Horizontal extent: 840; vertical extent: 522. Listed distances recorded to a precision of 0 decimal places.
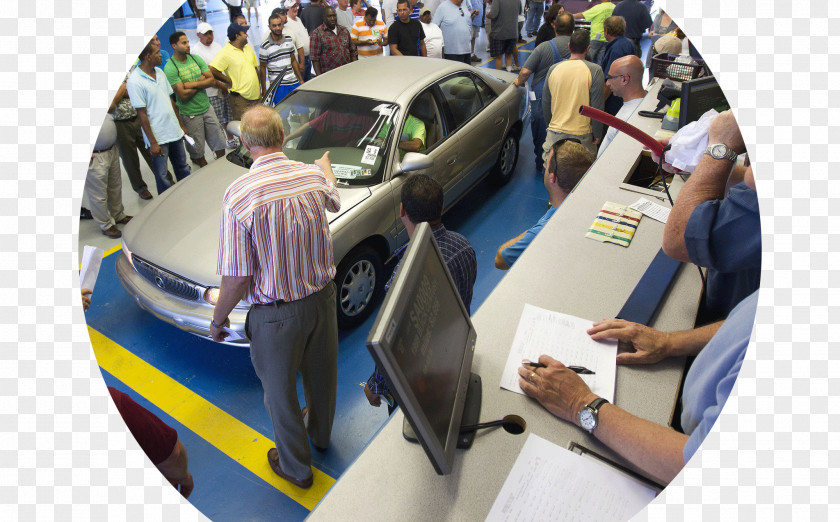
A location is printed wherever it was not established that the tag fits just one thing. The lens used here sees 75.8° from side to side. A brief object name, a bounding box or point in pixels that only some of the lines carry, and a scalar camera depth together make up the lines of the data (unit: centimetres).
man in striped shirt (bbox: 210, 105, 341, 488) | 239
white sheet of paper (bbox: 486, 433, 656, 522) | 157
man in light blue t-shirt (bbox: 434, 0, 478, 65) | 870
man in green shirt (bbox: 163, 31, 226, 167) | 591
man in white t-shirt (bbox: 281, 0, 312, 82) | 793
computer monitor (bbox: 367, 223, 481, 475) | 134
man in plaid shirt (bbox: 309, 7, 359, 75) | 751
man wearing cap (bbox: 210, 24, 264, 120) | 635
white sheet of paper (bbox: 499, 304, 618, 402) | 199
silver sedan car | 362
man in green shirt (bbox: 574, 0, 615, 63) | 759
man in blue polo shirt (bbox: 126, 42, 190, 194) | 517
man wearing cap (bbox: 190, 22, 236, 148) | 657
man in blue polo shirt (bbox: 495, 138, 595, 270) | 340
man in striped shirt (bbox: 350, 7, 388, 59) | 840
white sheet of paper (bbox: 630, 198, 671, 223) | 314
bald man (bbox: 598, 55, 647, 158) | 486
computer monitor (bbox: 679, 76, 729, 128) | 370
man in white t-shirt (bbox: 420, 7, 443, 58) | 828
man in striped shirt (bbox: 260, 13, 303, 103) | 716
